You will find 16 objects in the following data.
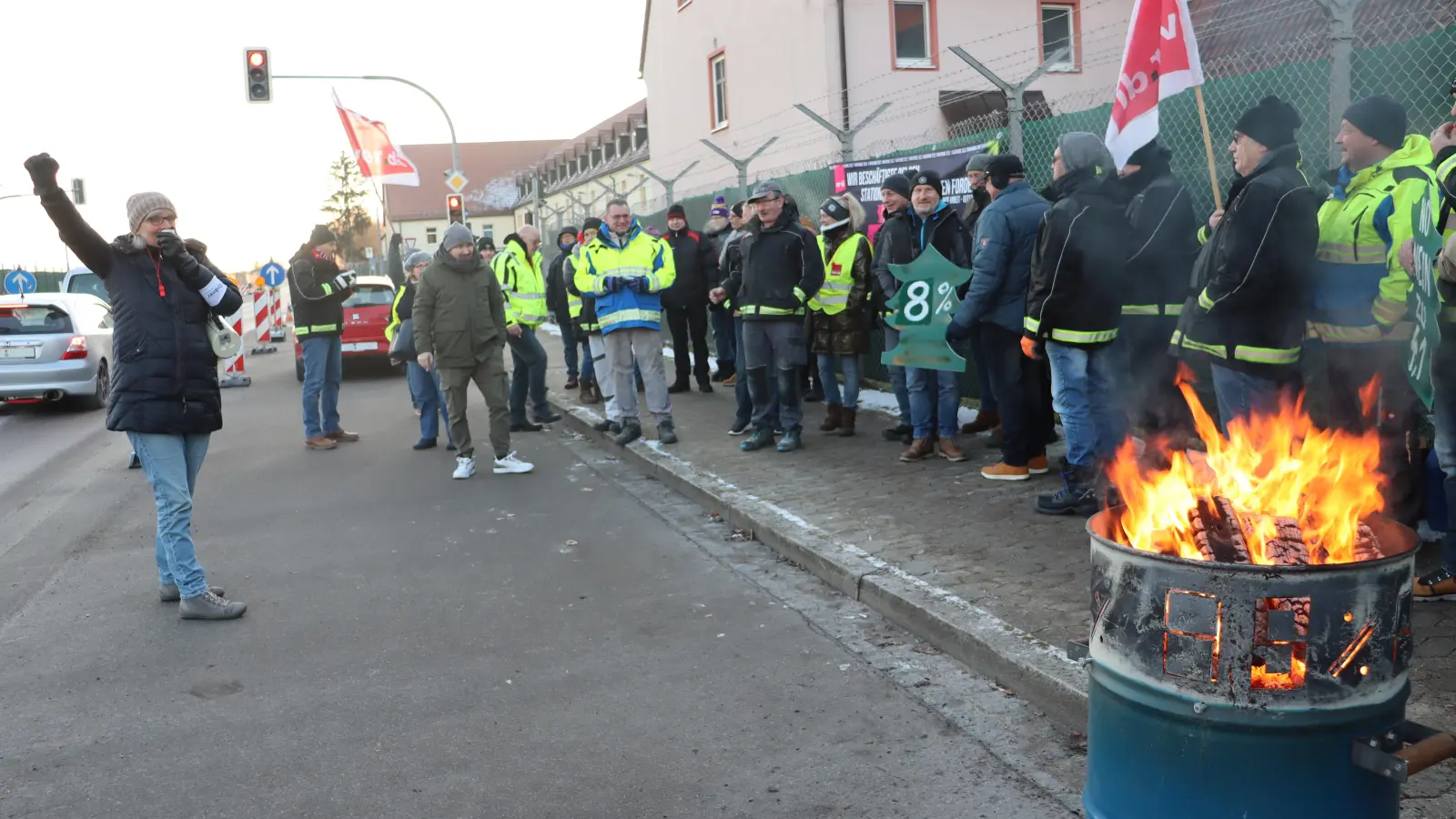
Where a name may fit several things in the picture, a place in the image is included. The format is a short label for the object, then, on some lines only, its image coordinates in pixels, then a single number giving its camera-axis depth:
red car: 18.44
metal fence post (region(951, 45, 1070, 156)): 8.33
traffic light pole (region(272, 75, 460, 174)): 23.84
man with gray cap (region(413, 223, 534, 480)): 9.14
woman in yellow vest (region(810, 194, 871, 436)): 9.26
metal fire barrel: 2.49
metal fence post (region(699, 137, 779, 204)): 13.76
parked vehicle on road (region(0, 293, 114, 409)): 14.52
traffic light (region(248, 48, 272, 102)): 22.56
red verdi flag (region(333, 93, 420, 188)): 25.55
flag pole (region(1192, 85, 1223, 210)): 5.18
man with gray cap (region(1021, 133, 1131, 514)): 6.23
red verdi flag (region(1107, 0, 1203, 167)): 5.54
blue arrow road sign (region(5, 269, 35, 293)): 29.25
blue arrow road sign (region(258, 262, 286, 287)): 24.56
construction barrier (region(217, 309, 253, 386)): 18.14
